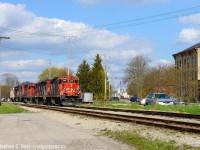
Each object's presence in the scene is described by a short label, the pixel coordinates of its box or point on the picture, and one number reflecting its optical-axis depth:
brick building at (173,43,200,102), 71.81
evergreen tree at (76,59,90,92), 106.31
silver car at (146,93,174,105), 40.81
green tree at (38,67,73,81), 143.10
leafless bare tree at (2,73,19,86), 162.84
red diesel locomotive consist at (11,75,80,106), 47.72
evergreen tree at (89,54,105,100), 97.94
